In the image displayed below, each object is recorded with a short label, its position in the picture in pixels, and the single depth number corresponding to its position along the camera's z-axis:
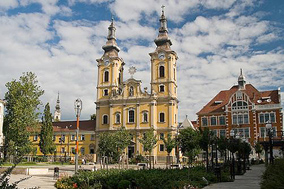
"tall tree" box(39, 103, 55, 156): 57.44
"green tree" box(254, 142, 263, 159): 48.34
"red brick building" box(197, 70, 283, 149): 56.81
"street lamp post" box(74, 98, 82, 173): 21.33
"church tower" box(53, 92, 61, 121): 111.82
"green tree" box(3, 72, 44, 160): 41.78
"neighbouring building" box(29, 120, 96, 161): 65.19
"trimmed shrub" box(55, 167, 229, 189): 14.24
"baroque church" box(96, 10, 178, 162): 56.09
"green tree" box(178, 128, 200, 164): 28.99
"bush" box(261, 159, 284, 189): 8.63
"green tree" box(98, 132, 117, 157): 28.16
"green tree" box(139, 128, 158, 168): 44.25
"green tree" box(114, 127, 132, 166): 29.11
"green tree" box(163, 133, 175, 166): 44.25
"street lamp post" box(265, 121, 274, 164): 21.20
